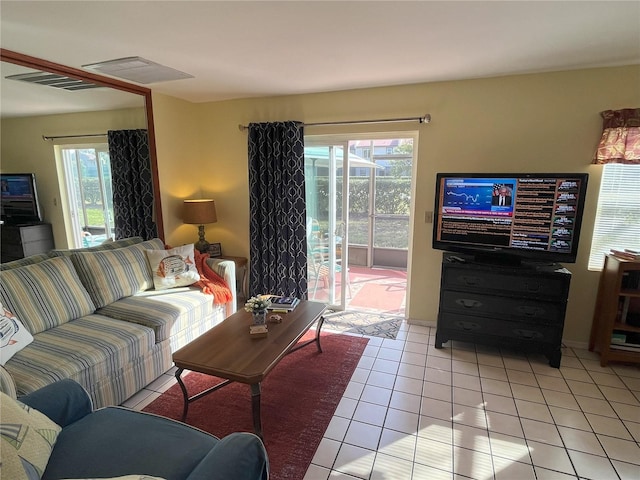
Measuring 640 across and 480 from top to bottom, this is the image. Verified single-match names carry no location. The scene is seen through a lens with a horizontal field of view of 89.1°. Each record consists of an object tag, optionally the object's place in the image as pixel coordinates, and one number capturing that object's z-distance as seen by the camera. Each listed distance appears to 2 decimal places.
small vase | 2.29
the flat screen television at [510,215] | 2.52
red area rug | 1.80
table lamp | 3.54
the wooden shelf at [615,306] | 2.45
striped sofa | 1.84
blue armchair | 1.09
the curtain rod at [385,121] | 2.99
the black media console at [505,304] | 2.53
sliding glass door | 3.51
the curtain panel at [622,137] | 2.47
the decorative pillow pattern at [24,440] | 1.01
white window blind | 2.63
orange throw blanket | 2.93
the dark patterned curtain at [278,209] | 3.43
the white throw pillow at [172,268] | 2.86
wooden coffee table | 1.77
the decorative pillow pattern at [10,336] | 1.75
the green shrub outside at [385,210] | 5.32
